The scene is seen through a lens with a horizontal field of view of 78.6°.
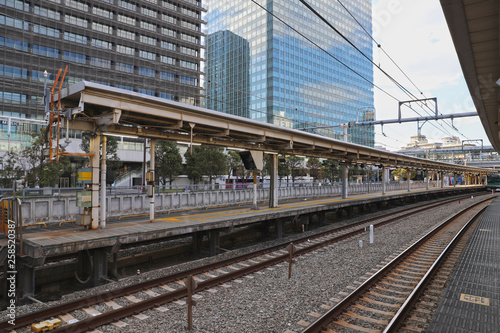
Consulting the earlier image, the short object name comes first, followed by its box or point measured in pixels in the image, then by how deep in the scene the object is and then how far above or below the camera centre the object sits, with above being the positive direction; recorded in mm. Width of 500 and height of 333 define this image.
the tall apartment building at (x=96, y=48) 45781 +21960
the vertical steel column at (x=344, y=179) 26984 -479
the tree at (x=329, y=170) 58031 +696
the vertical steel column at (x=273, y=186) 18250 -753
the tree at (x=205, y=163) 40906 +1413
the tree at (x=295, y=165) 54862 +1541
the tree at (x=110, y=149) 35356 +2826
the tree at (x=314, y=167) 58656 +1322
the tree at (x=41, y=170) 23031 +248
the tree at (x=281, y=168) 49144 +898
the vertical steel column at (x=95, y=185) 10219 -400
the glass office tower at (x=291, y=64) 77750 +31331
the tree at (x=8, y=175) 23922 -161
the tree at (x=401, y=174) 87531 -65
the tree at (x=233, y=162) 50438 +1993
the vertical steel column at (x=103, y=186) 10484 -446
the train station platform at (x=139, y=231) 7898 -1977
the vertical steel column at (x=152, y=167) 11988 +229
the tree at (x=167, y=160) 39938 +1788
